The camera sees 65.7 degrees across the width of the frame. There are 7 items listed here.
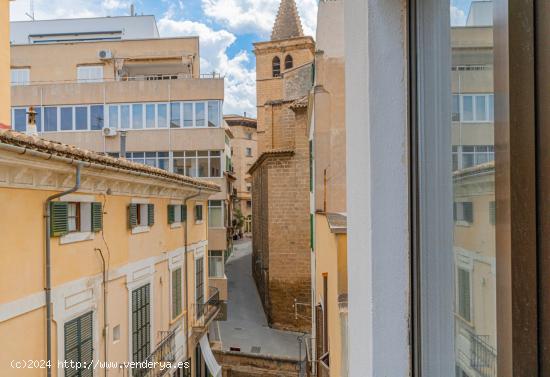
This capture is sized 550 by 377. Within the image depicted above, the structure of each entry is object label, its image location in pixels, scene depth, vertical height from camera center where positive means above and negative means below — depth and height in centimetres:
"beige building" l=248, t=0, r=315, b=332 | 1850 -149
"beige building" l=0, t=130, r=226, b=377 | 508 -113
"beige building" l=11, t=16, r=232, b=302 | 1777 +298
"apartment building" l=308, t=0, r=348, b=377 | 786 +96
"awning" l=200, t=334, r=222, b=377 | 1276 -525
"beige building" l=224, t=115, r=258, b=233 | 5159 +451
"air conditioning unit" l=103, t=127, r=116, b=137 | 1757 +244
